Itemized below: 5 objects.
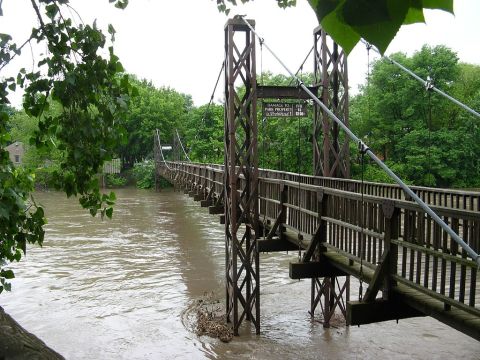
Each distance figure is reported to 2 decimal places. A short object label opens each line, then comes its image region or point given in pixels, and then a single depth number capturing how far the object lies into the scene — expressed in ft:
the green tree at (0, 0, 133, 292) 7.93
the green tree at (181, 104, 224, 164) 108.68
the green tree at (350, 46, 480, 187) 82.07
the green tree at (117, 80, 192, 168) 140.05
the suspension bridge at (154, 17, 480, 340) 12.71
